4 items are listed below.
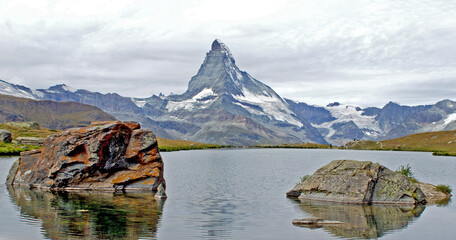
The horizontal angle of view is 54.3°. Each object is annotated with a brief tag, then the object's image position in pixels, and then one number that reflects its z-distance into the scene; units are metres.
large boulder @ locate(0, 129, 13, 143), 150.19
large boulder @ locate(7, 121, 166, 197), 57.38
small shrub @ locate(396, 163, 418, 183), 60.35
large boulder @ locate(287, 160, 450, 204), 49.06
